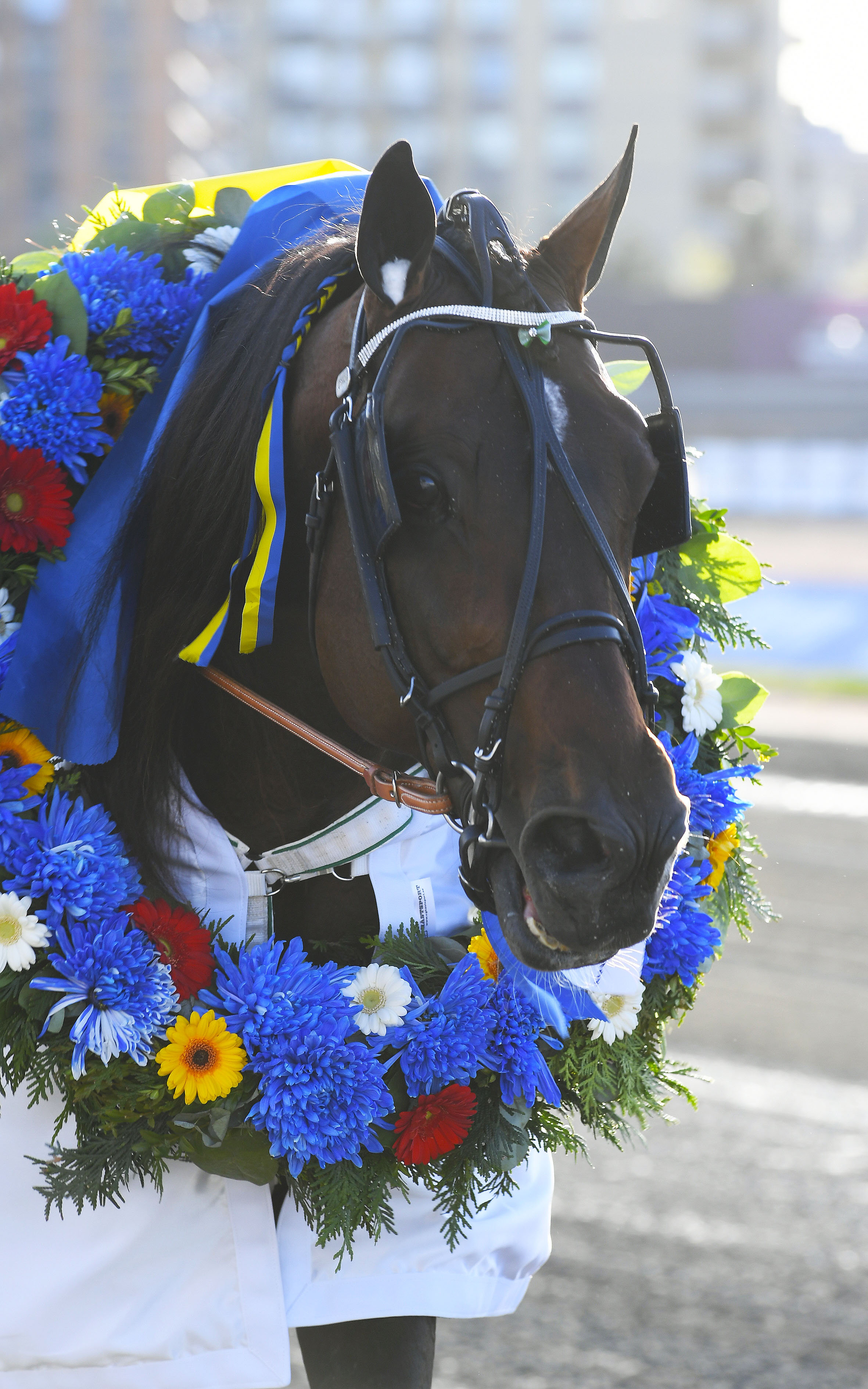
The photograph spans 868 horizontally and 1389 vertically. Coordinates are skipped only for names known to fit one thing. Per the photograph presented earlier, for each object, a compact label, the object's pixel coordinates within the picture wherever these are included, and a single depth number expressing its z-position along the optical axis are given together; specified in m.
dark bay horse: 2.98
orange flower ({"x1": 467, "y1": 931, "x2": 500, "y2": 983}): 4.25
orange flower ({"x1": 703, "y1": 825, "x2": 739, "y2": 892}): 4.73
